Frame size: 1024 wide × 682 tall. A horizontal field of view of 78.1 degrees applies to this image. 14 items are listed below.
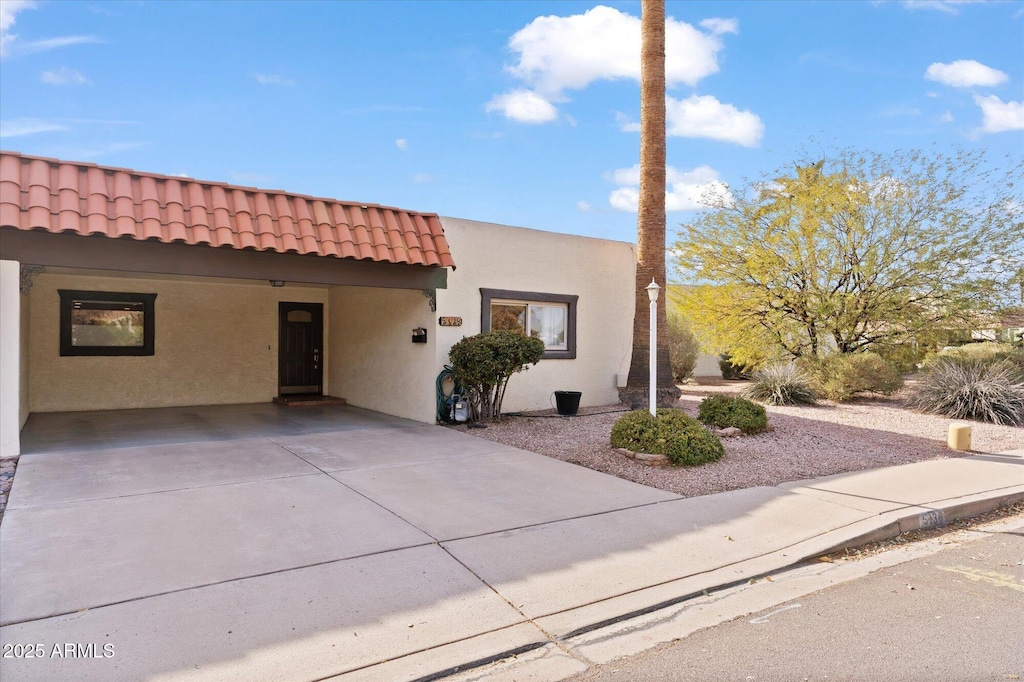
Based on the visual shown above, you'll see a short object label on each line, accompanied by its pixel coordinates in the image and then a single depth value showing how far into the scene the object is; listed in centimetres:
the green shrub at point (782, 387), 1402
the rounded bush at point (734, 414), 1024
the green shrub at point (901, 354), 1505
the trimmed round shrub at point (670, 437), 812
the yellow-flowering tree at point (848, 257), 1427
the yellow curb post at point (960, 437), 960
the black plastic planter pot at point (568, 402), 1220
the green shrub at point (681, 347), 1988
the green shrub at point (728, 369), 2156
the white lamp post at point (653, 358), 879
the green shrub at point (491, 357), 1059
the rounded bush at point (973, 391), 1216
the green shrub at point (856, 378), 1436
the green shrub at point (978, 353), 1432
